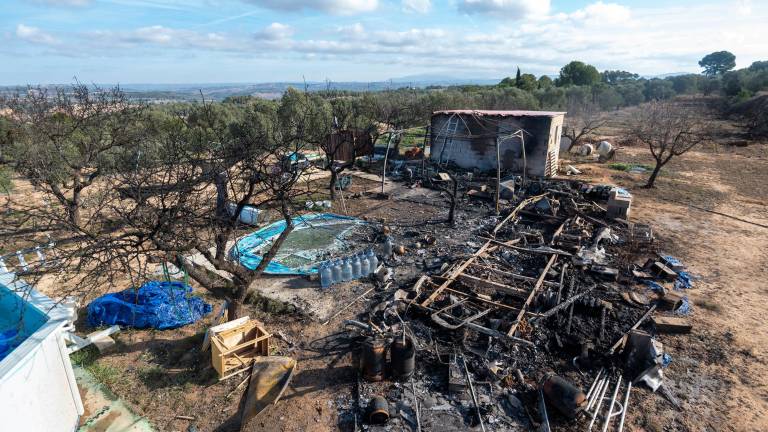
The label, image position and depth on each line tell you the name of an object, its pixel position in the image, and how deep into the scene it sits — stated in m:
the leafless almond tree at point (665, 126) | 18.48
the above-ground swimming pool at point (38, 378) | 4.63
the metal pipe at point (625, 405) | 5.98
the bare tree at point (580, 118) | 33.84
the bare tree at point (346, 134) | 16.83
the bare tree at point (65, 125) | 11.94
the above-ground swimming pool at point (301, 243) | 11.27
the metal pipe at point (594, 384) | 6.51
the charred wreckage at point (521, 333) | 6.18
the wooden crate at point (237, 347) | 6.79
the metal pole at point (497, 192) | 15.33
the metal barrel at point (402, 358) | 6.70
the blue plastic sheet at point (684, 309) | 8.92
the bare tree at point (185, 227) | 5.52
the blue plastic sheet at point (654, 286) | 9.70
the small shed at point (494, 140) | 19.98
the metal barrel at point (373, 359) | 6.66
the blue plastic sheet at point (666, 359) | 7.30
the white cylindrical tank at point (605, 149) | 25.67
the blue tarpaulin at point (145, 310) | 8.20
